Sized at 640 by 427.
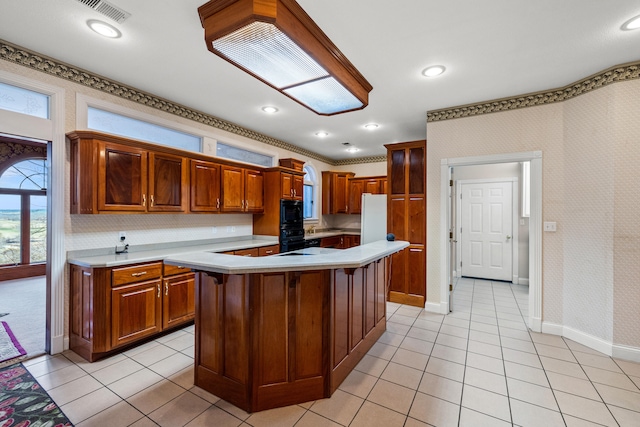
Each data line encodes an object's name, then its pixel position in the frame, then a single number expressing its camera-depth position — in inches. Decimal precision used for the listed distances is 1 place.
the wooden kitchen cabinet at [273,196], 185.0
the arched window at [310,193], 258.4
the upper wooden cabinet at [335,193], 270.2
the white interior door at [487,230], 223.1
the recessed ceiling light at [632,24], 82.0
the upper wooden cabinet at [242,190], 163.6
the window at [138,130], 121.4
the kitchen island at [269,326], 76.7
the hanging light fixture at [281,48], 67.4
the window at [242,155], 177.8
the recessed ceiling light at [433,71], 108.3
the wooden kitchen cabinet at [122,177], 108.3
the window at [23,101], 98.3
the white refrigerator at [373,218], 185.6
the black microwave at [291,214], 186.1
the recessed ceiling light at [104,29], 84.8
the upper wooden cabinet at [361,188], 253.9
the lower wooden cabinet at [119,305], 102.0
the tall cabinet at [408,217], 166.1
